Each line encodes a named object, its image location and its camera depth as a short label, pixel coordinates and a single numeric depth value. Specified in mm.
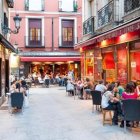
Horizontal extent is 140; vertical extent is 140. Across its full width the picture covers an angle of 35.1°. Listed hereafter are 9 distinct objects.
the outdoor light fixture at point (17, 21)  10772
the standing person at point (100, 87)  9142
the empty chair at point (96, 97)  8035
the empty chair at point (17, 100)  8413
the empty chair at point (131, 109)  5807
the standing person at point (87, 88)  11580
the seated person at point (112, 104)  6587
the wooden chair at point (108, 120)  6777
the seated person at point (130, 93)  6267
